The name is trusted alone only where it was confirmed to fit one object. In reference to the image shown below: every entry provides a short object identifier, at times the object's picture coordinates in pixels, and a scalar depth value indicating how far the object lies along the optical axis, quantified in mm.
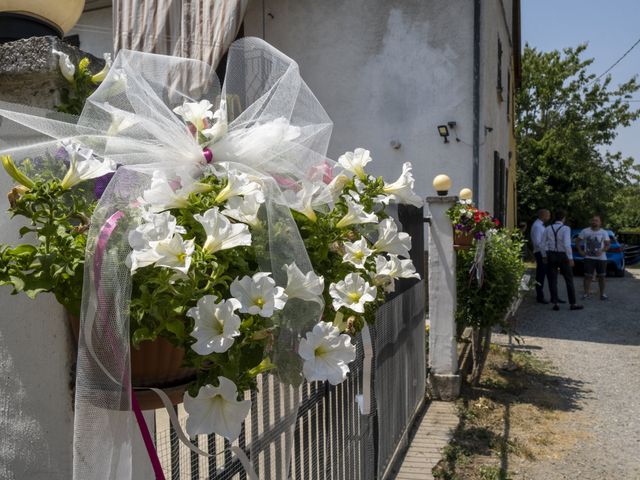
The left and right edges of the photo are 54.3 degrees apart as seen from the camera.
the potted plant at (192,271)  1038
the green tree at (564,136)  22750
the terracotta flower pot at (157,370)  1186
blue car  17141
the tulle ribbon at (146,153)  1089
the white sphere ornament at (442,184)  5723
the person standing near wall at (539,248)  11525
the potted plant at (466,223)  5734
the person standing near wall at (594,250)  12328
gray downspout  9133
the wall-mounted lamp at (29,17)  1607
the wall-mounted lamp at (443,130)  9273
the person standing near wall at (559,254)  11031
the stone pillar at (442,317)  5859
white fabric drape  3661
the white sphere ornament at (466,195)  6145
